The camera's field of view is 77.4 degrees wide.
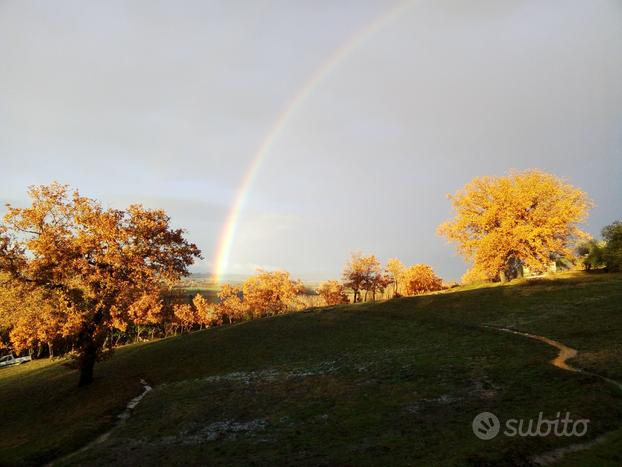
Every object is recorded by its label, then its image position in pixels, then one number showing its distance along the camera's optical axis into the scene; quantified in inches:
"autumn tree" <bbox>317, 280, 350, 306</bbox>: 5162.4
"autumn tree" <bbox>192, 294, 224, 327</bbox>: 5241.1
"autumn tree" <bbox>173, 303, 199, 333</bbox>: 5005.4
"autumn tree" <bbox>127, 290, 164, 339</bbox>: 1534.2
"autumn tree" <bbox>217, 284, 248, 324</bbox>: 5383.9
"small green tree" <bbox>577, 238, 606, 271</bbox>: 2952.8
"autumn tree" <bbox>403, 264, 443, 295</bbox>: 4975.4
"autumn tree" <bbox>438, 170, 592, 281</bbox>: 2714.1
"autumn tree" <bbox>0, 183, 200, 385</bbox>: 1427.2
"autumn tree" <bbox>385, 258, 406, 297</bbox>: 5157.5
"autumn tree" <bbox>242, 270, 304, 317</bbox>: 4975.4
